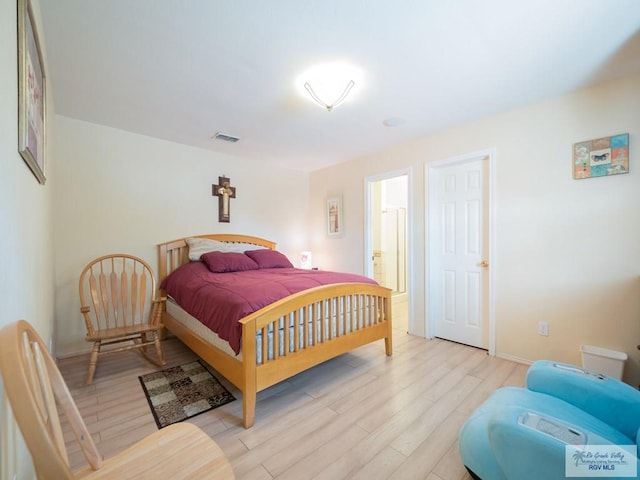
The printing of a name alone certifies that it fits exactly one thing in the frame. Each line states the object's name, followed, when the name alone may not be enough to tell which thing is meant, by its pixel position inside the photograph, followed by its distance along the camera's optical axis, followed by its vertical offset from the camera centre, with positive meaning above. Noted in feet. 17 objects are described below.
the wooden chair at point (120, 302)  7.62 -2.08
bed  5.74 -2.48
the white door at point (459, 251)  9.57 -0.44
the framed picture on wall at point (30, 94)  3.36 +2.10
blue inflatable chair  3.31 -2.68
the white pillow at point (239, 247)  11.66 -0.34
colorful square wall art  6.86 +2.16
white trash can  6.61 -2.99
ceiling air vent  10.29 +3.95
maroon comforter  6.11 -1.34
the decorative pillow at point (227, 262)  9.87 -0.85
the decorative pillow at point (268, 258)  11.31 -0.81
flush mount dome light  6.48 +3.99
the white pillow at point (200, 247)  10.74 -0.31
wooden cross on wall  12.28 +1.98
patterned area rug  6.10 -3.85
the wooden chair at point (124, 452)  2.31 -2.37
